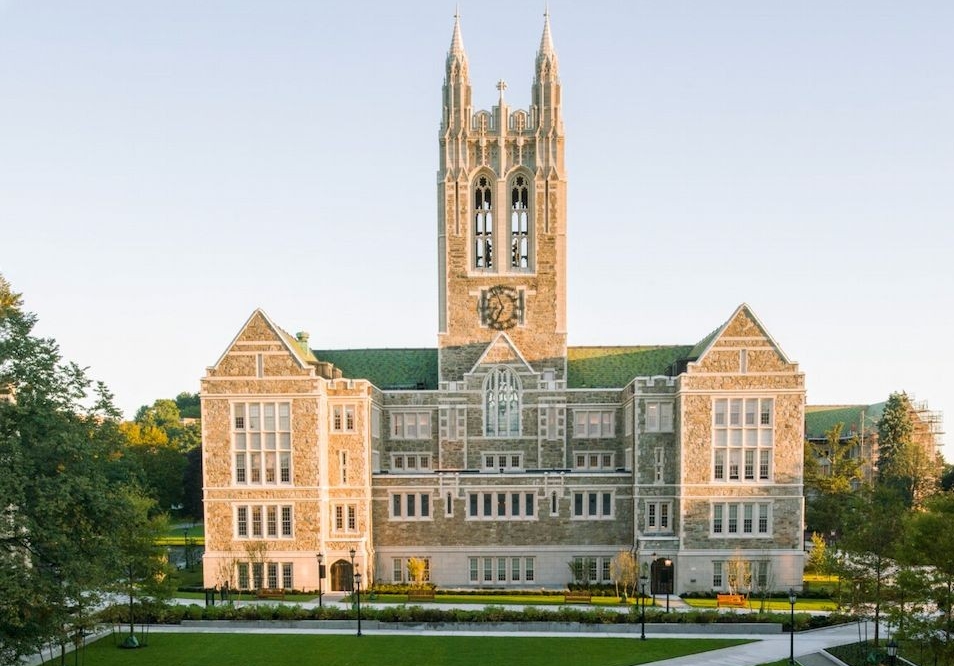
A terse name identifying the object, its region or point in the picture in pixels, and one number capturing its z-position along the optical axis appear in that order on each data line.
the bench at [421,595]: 47.94
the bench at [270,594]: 48.38
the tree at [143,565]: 35.94
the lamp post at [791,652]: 33.06
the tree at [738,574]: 47.53
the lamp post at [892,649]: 29.59
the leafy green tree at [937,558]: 26.94
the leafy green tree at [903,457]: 81.06
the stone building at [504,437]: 50.69
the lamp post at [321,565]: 48.96
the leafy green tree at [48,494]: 24.97
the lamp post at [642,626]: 37.47
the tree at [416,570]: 51.50
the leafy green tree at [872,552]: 34.59
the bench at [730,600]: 46.22
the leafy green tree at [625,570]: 48.09
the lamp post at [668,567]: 51.22
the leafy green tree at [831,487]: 64.94
